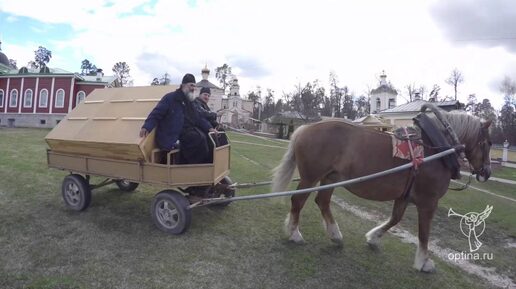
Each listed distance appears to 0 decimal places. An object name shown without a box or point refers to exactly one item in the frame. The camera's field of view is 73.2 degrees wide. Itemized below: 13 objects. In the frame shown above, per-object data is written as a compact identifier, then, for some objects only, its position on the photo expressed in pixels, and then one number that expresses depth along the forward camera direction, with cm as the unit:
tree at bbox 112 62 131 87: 6694
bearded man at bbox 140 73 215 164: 479
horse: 427
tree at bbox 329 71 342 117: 6281
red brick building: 3142
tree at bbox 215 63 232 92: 8144
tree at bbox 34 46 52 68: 6443
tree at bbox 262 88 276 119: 7618
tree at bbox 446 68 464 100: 5324
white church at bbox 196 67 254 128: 6204
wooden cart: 477
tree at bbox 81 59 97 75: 7138
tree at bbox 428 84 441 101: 5339
